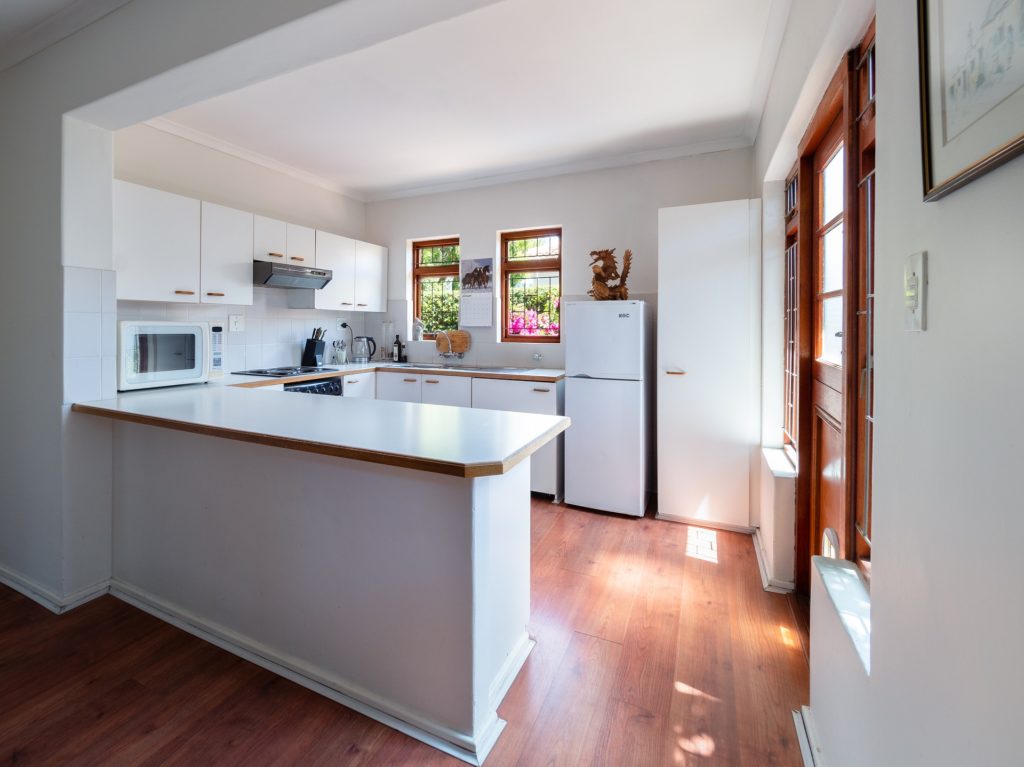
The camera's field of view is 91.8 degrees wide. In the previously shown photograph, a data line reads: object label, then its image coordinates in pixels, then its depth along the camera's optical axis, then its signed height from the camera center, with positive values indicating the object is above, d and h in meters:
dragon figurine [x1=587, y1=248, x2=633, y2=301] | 3.34 +0.70
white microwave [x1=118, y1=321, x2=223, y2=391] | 2.46 +0.14
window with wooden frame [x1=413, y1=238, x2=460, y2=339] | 4.47 +0.88
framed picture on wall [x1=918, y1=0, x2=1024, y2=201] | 0.49 +0.33
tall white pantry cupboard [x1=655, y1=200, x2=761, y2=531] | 2.83 +0.12
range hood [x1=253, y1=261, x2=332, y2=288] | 3.36 +0.73
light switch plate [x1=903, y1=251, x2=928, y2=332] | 0.75 +0.14
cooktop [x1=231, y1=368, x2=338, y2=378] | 3.40 +0.05
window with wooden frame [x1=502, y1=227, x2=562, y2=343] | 4.01 +0.78
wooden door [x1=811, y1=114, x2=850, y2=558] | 1.63 +0.13
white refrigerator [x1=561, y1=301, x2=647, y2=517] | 3.14 -0.16
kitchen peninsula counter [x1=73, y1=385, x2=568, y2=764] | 1.40 -0.54
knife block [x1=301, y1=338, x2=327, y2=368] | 3.96 +0.20
